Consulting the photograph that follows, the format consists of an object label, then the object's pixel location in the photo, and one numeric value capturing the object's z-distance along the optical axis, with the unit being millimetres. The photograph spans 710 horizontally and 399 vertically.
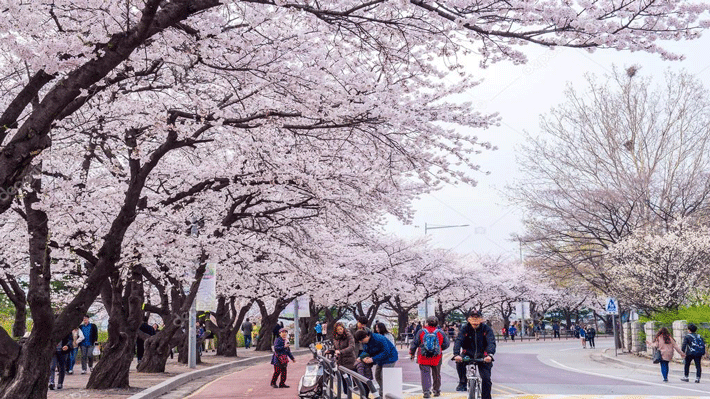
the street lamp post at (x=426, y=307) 49531
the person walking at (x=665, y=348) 19031
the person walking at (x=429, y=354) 15016
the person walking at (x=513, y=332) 66450
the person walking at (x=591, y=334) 47797
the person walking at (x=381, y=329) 15312
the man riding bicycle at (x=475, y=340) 12180
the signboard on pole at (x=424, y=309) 49781
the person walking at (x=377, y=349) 13008
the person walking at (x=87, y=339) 21969
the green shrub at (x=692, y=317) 25328
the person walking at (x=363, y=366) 13535
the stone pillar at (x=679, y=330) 25475
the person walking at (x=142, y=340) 26438
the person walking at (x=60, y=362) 17802
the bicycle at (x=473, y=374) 10844
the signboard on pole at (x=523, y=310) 58156
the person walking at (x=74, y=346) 21072
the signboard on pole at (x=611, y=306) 32344
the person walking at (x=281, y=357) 18859
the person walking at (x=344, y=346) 13969
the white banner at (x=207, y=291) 23391
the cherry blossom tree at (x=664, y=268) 30156
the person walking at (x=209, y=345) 46731
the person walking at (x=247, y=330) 46906
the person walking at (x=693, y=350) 18859
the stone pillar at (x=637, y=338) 32750
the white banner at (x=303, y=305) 41906
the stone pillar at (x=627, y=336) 35812
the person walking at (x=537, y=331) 71544
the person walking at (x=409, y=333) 54891
